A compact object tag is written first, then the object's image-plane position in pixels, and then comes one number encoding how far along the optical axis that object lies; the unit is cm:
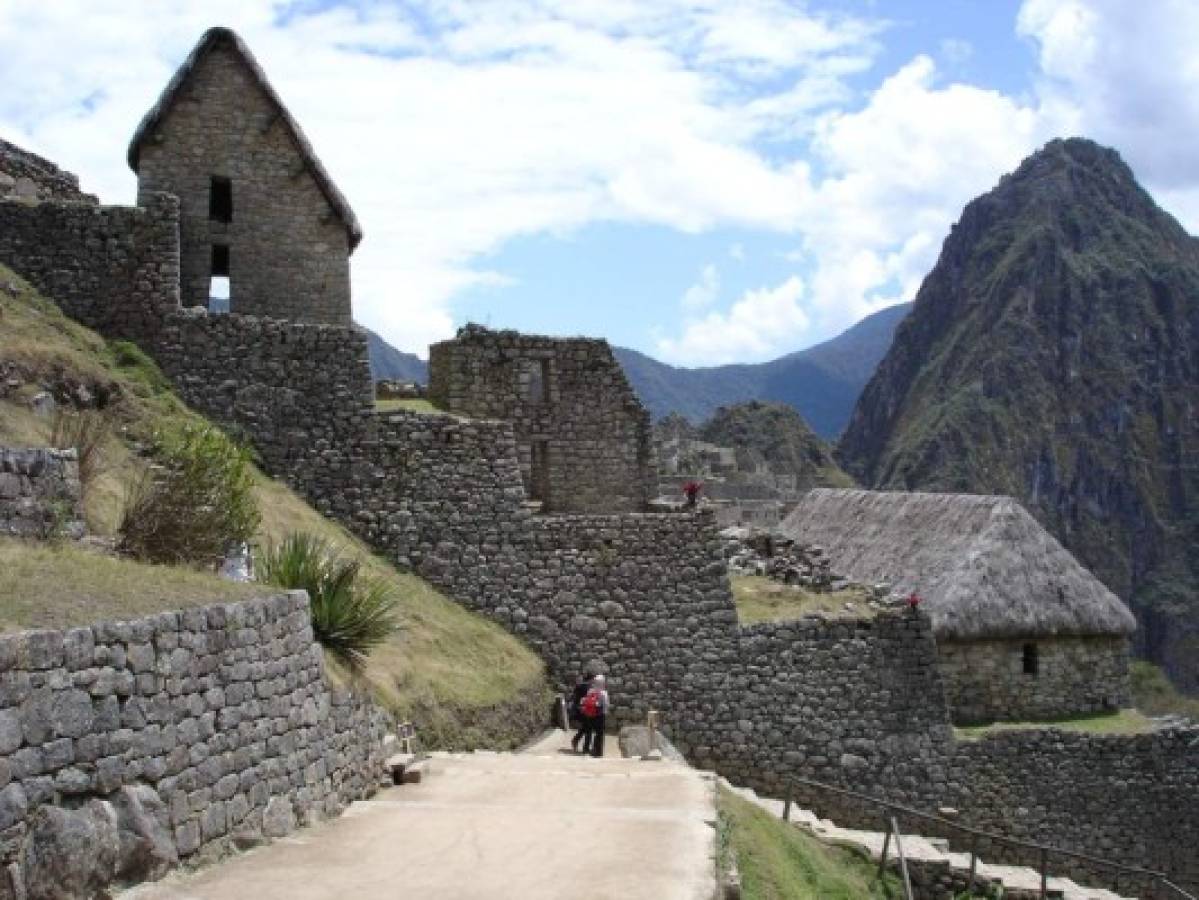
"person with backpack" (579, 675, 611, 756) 1472
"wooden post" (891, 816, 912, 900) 1504
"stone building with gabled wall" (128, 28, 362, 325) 1869
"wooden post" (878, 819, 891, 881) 1533
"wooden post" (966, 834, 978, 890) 1589
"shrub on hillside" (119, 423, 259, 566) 1084
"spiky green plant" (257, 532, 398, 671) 1148
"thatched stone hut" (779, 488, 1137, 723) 2253
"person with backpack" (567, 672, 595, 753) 1500
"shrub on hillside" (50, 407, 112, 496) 1187
